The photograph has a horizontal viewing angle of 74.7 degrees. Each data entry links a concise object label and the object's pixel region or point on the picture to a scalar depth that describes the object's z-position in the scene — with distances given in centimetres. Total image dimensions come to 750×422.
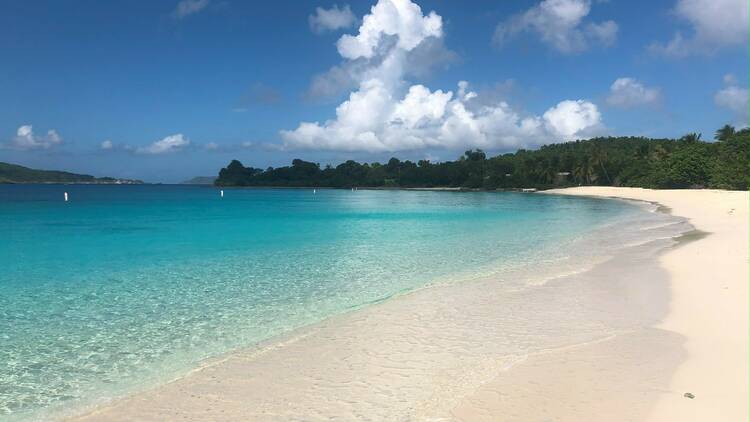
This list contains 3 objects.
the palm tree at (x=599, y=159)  11992
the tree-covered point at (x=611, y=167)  7244
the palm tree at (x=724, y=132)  9002
